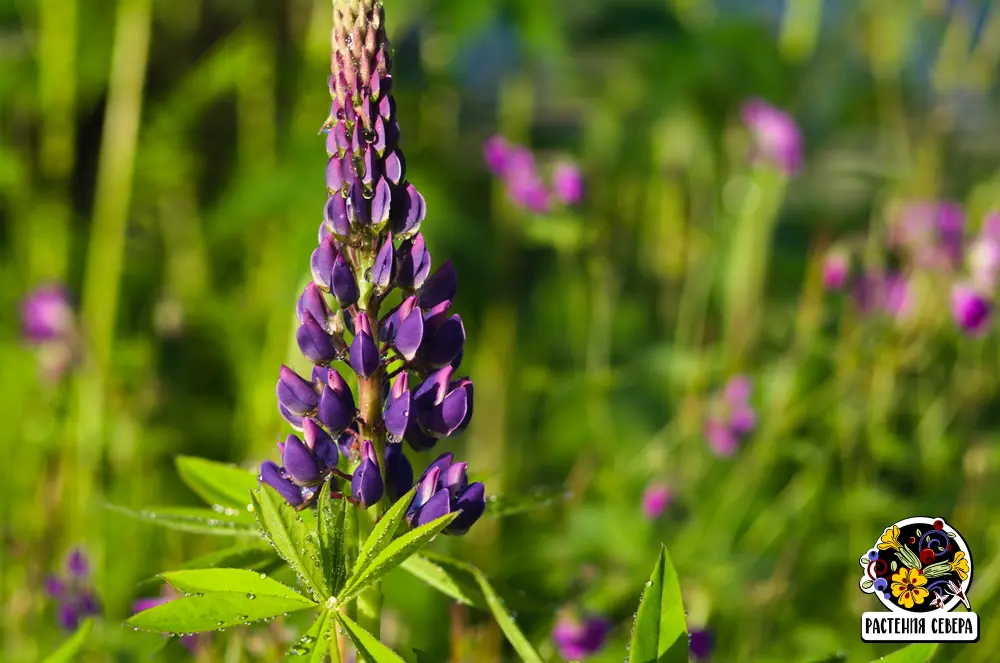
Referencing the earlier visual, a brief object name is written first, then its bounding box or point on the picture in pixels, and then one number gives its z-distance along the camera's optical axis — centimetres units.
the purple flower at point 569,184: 148
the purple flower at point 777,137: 167
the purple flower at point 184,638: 102
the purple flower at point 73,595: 107
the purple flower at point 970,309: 134
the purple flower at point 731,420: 143
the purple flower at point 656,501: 130
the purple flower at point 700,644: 105
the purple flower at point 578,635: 106
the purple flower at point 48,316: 164
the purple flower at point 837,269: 135
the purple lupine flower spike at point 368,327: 90
